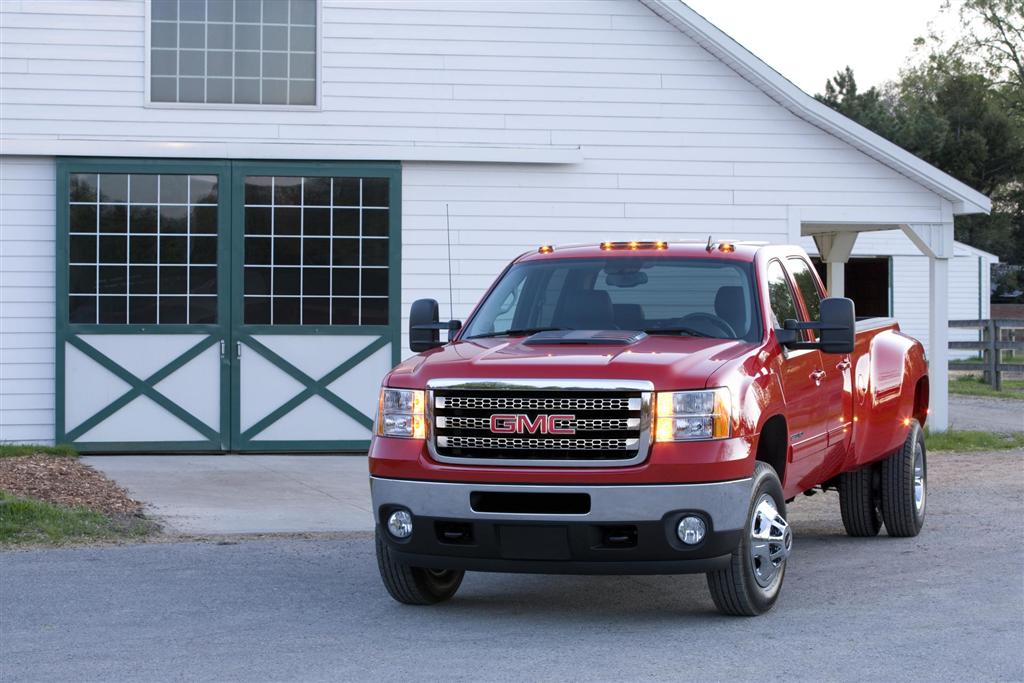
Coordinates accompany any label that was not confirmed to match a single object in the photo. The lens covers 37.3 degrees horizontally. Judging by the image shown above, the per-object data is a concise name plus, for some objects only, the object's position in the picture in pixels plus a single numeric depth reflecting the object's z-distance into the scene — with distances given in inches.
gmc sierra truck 276.4
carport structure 619.2
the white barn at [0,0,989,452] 593.0
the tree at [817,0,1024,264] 2292.1
